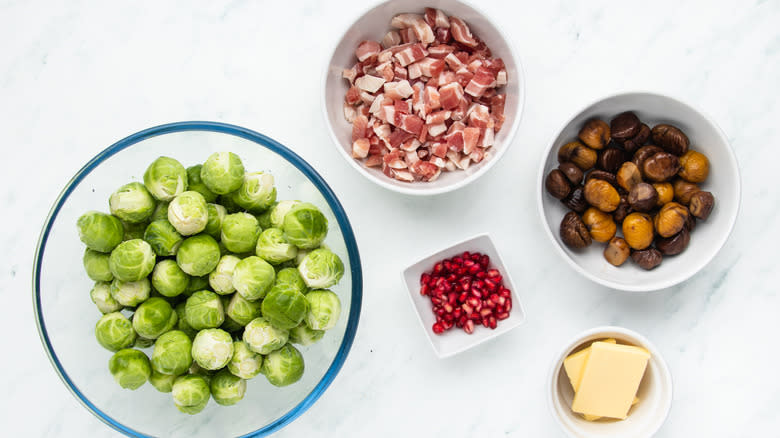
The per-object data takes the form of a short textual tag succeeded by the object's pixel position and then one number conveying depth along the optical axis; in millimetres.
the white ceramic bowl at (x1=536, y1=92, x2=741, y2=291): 865
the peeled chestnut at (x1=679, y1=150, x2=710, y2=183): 874
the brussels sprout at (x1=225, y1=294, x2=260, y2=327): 812
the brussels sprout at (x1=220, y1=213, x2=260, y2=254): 810
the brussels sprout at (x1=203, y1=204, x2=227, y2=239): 822
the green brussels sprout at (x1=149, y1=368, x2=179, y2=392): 819
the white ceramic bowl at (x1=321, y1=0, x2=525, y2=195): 862
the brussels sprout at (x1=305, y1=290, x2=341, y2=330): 808
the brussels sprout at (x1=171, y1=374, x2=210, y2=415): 799
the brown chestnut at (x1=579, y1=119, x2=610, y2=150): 876
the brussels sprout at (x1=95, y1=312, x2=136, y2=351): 806
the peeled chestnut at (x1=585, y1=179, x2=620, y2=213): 865
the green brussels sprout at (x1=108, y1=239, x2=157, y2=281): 787
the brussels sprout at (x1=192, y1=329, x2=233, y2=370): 792
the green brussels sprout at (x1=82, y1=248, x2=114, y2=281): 811
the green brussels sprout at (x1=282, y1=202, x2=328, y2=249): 803
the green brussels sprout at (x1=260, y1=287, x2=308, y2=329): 785
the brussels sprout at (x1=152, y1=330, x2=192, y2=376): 797
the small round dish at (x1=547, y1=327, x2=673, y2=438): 869
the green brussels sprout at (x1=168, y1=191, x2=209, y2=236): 791
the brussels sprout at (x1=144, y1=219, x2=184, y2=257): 801
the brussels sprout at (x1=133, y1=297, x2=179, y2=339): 799
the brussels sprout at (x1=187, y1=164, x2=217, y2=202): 833
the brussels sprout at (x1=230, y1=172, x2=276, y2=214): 821
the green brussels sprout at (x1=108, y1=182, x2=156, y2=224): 805
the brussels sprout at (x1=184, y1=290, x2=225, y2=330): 802
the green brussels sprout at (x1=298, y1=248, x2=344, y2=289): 807
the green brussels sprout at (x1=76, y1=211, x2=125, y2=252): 798
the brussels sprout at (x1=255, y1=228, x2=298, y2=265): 813
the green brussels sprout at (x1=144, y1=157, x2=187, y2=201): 804
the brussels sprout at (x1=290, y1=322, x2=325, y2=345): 823
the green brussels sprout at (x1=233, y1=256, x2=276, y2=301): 793
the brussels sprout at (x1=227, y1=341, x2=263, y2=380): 809
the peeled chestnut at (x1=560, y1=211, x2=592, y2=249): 875
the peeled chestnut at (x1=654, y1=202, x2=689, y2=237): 862
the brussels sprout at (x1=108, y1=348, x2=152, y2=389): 795
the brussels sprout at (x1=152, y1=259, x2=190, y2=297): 805
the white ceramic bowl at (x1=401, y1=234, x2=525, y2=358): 887
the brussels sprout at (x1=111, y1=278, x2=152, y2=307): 806
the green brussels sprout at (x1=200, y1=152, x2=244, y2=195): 807
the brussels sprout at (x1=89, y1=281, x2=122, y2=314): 817
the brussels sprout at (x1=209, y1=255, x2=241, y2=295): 815
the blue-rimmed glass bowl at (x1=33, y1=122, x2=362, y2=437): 841
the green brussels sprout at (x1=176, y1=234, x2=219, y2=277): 798
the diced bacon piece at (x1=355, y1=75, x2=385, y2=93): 878
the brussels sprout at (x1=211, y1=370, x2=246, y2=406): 813
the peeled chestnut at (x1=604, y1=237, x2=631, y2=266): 878
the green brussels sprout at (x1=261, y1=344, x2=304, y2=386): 812
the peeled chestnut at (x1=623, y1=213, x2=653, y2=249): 868
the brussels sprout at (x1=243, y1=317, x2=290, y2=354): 797
